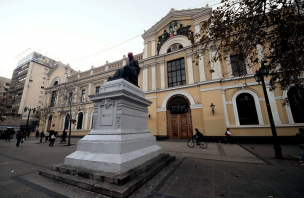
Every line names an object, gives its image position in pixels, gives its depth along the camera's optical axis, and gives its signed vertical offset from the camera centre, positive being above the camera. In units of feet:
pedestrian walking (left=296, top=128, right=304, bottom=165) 16.45 -2.22
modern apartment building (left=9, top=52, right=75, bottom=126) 146.30 +56.66
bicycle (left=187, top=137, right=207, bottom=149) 30.14 -4.43
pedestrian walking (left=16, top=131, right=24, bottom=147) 34.83 -2.10
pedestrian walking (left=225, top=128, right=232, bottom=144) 34.49 -3.03
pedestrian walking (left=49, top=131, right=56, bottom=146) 35.84 -2.86
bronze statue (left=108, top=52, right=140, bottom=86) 16.25 +7.19
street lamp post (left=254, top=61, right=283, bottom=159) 18.47 +2.72
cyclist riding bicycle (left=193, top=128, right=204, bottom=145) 30.70 -2.81
